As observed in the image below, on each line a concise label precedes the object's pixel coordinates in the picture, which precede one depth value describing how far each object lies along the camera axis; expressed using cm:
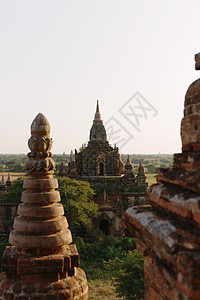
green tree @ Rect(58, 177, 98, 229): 2145
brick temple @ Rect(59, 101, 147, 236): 2458
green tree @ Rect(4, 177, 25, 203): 2341
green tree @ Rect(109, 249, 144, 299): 1386
